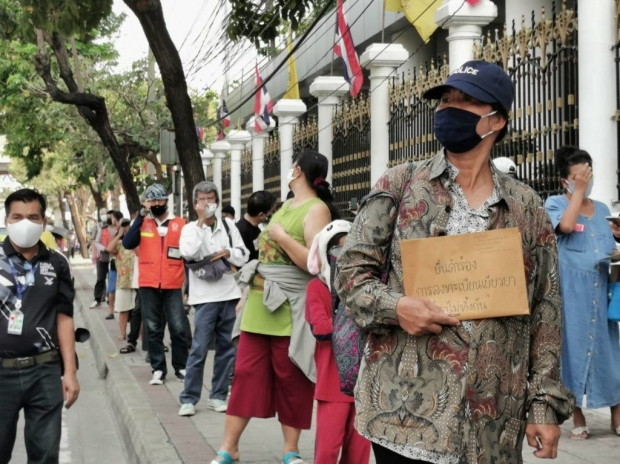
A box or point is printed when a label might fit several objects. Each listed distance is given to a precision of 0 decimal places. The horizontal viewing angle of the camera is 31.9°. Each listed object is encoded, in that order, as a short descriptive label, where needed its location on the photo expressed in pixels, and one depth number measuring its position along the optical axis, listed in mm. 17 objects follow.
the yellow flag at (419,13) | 12094
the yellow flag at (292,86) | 18781
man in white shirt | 8344
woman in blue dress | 6871
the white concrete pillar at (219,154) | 25594
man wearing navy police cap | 3029
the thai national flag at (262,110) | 19859
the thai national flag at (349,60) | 13984
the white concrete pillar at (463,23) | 9891
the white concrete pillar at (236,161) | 23125
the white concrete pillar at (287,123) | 17578
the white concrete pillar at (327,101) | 15117
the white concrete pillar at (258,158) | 20234
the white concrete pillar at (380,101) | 12734
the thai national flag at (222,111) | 24156
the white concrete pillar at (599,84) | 8055
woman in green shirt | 6219
